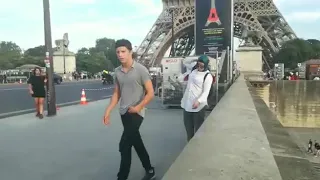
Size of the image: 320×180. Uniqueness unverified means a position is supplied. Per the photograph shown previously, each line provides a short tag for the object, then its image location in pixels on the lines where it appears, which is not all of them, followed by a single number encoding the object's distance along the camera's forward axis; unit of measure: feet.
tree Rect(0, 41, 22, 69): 247.38
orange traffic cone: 55.68
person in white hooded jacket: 19.29
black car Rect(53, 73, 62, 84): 142.68
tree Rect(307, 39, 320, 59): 241.47
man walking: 15.53
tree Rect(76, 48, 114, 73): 306.96
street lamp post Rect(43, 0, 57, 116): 39.93
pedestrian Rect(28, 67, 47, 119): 39.29
